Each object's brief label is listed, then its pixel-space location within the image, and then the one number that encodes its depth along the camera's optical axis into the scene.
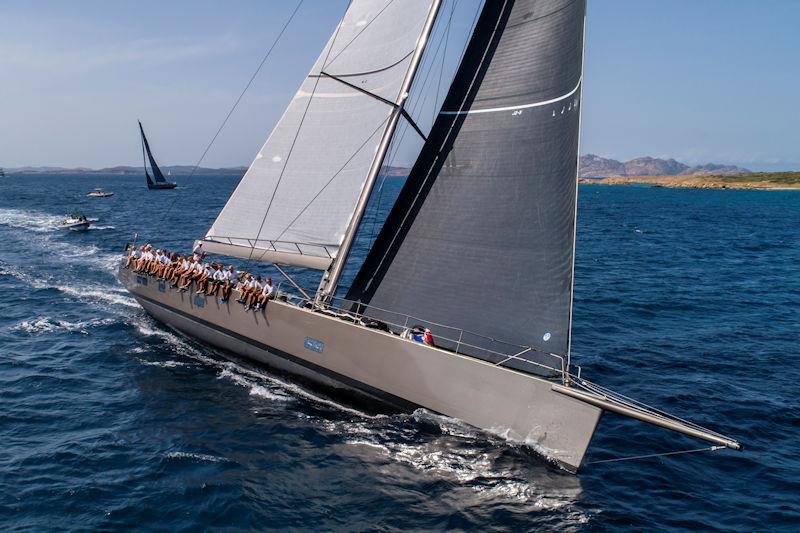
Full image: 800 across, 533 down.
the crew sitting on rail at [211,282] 16.25
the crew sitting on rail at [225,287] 15.68
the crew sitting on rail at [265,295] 14.66
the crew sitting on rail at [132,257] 19.52
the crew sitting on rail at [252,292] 14.88
